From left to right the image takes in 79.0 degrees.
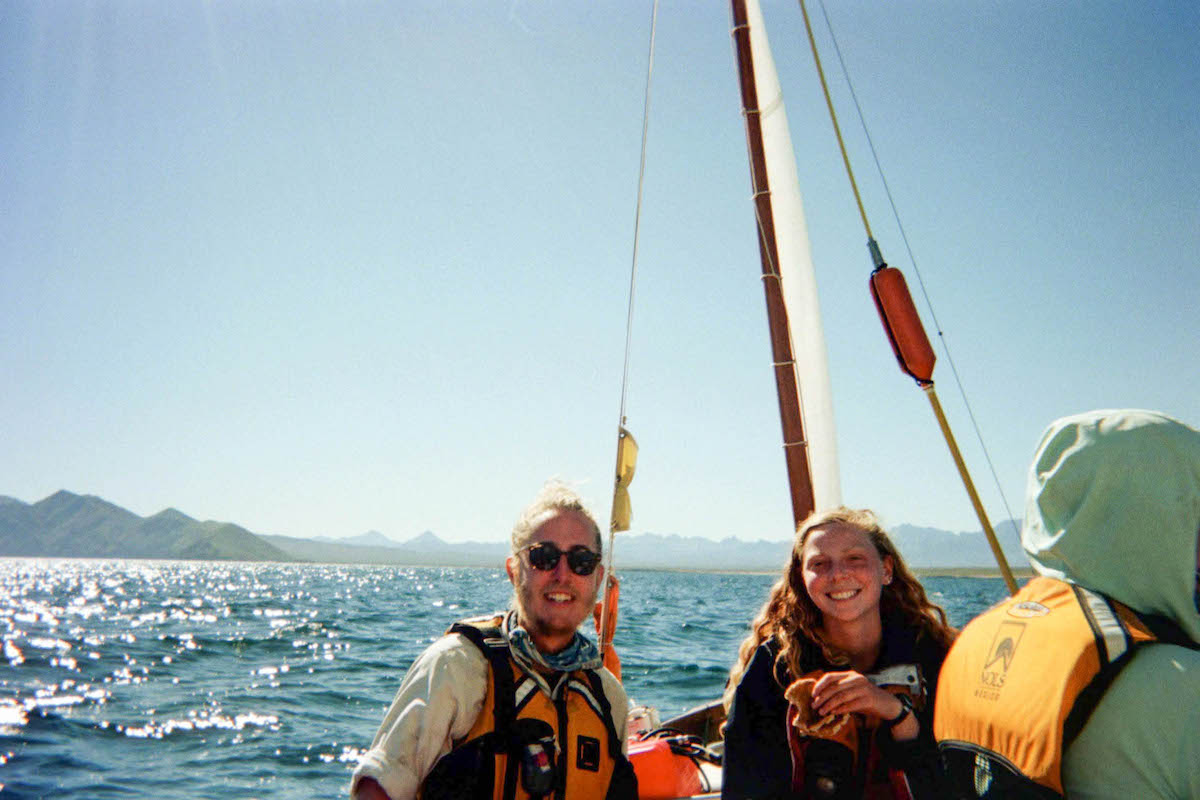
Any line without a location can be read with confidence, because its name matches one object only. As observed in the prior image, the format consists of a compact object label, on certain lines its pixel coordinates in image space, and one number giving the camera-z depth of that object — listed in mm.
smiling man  2350
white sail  6598
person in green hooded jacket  1371
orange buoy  4145
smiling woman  2443
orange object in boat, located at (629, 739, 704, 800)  3621
